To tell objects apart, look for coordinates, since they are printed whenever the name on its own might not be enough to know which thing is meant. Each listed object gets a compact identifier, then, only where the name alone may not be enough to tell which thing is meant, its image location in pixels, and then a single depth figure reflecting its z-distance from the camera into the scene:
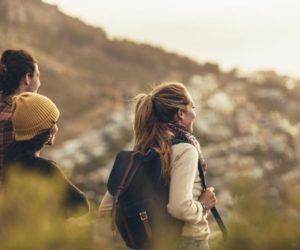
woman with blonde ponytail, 3.64
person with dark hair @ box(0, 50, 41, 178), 4.45
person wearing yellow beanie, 3.83
